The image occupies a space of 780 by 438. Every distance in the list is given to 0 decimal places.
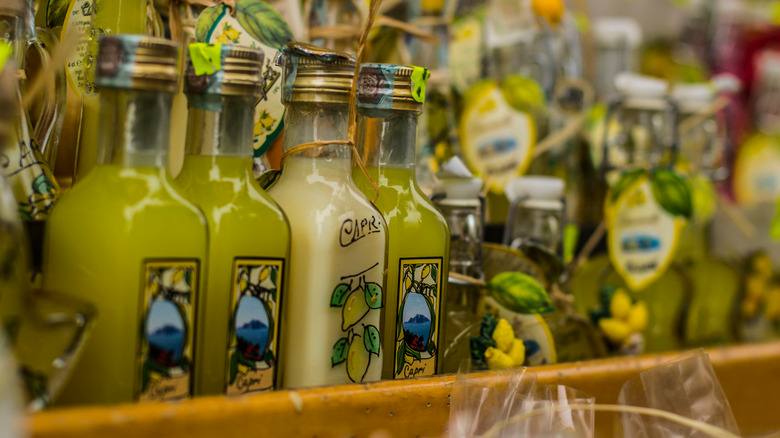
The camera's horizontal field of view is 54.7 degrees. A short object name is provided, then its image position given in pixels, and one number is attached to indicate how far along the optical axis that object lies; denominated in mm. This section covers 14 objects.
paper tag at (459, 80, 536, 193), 951
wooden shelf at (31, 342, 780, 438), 405
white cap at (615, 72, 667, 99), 971
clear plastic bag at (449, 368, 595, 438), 531
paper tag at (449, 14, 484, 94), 1029
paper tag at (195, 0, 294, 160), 593
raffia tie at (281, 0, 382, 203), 531
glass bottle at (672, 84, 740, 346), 1077
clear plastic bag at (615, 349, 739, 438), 588
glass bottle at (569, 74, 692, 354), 890
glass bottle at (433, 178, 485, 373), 689
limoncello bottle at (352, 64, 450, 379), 553
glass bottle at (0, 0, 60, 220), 505
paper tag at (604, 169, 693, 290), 896
